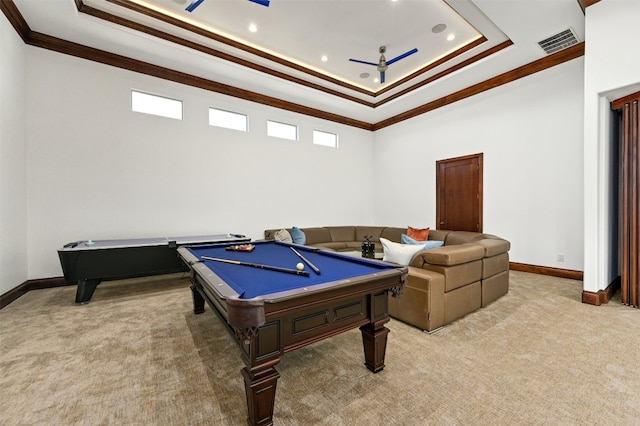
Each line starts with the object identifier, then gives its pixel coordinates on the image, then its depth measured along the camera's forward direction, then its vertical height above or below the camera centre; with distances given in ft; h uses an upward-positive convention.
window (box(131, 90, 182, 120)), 15.26 +6.34
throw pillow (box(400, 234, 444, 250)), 10.18 -1.19
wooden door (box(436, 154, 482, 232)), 18.24 +1.35
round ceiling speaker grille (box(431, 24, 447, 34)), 13.01 +9.04
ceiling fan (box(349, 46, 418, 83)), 13.47 +7.59
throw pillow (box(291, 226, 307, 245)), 17.51 -1.56
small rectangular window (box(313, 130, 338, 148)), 22.72 +6.43
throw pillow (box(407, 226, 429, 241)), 16.99 -1.38
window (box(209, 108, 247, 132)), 17.67 +6.34
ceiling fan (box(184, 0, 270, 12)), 9.11 +7.38
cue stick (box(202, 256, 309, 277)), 6.26 -1.41
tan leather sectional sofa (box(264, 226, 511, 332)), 8.46 -2.45
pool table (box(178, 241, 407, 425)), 4.38 -1.68
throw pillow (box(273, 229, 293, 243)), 17.18 -1.52
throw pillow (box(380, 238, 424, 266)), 9.50 -1.40
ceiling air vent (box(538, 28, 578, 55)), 12.57 +8.35
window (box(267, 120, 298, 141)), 20.20 +6.37
